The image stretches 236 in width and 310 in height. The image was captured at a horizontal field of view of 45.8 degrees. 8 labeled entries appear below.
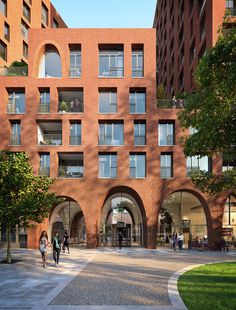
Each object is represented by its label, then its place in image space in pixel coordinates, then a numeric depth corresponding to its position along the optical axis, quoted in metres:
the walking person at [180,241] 23.13
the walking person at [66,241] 20.24
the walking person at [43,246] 14.44
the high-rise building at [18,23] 33.88
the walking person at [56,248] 14.48
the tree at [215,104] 9.23
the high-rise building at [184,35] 25.66
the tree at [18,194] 15.74
